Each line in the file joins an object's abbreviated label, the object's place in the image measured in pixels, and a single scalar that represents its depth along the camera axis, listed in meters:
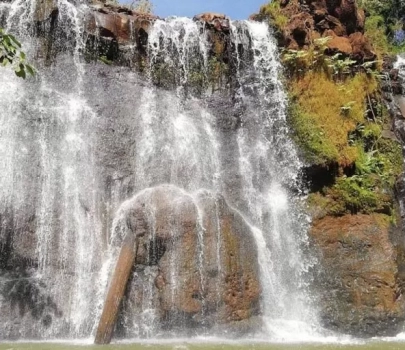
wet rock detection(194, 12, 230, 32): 17.53
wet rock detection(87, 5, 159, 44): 16.54
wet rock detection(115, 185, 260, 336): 10.72
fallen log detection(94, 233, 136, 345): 9.89
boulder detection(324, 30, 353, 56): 17.02
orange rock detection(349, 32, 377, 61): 17.39
